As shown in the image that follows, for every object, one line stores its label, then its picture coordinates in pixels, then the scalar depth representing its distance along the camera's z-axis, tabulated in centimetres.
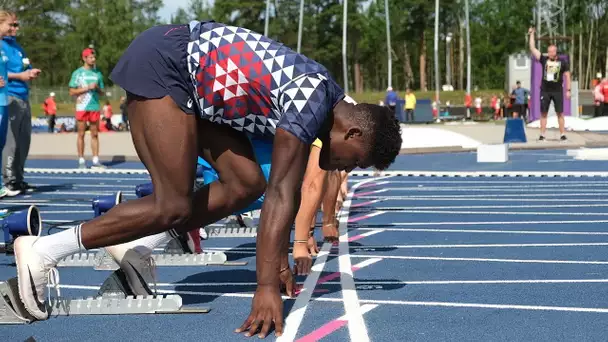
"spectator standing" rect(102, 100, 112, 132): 4112
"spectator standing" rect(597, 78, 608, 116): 3201
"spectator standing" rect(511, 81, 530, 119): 3875
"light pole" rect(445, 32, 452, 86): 8144
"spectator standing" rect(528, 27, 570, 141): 1858
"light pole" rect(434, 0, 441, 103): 5662
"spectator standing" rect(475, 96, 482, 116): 4720
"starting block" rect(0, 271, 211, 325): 447
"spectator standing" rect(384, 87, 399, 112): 3891
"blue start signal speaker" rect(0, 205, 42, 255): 512
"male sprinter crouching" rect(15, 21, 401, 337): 388
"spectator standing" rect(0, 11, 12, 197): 880
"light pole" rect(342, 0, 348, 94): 5577
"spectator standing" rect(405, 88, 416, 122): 4038
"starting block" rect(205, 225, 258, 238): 740
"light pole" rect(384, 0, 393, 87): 6031
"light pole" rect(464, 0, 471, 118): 5559
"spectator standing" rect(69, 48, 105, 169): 1400
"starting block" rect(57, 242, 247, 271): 596
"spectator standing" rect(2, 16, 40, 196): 1085
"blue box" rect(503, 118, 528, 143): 2008
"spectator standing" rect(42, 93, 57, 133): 4134
